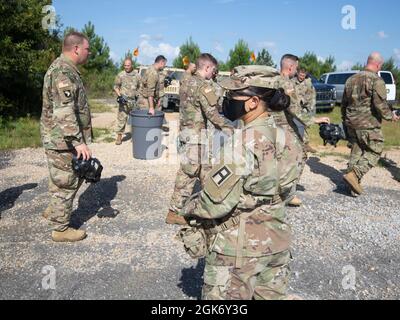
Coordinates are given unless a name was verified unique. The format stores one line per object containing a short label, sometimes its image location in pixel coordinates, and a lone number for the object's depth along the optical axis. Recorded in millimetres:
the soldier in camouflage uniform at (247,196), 1910
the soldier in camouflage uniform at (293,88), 4102
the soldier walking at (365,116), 5281
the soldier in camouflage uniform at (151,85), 8734
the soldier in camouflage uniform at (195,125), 4180
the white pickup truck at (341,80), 15886
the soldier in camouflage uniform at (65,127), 3566
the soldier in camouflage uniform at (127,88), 8734
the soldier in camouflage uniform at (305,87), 6594
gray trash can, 7164
